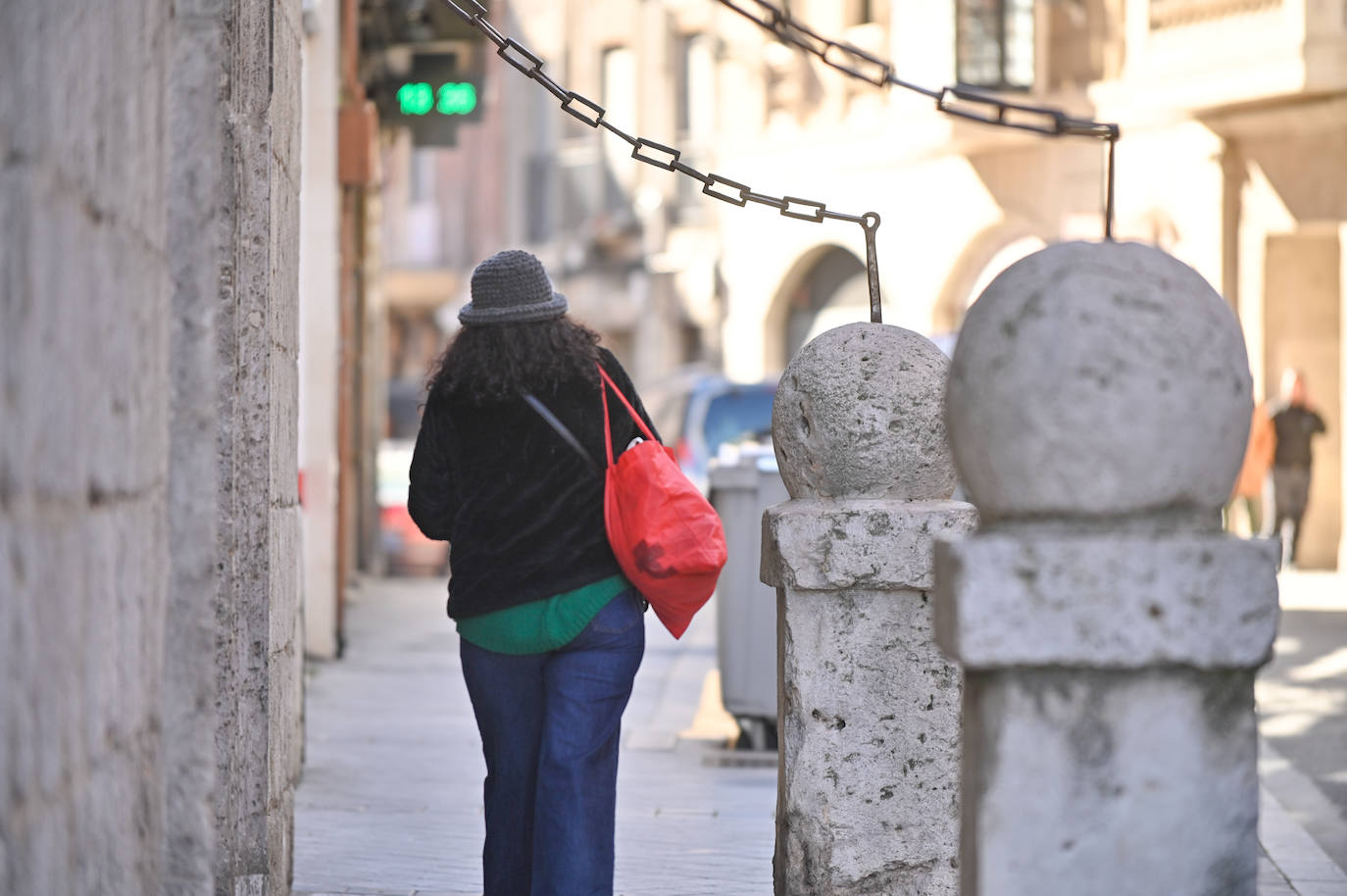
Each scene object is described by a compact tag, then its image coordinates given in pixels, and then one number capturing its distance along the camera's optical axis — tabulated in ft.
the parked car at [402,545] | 125.80
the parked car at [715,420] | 113.39
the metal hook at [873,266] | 34.83
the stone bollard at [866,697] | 31.63
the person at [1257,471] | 128.06
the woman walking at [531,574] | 30.91
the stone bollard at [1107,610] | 19.27
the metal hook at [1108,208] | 27.96
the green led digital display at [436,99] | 91.25
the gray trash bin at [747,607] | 56.34
